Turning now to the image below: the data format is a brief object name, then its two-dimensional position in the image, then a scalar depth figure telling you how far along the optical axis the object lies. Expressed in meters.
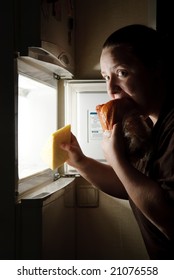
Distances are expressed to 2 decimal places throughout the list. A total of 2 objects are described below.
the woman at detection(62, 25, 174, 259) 0.79
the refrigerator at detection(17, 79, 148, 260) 1.53
